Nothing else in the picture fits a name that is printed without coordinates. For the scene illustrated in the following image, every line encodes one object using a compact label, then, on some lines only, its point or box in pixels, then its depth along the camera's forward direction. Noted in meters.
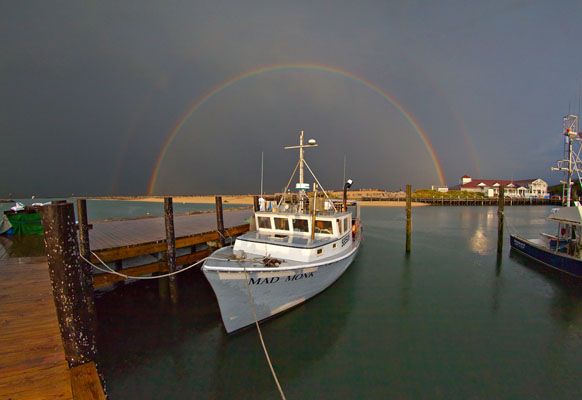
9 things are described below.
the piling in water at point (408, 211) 17.69
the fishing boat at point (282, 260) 7.87
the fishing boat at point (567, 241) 13.11
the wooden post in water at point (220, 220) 12.66
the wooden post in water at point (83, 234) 8.22
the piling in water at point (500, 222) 18.14
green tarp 15.56
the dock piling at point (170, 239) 9.96
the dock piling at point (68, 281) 3.50
